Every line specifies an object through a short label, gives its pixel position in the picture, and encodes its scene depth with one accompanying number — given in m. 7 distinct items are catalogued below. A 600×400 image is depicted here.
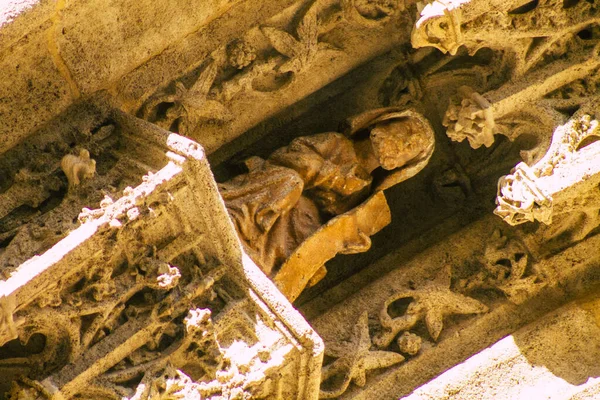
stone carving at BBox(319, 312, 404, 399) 10.95
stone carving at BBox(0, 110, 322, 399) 9.06
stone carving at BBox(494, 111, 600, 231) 10.16
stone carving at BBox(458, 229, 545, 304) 11.49
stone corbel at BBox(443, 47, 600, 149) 10.77
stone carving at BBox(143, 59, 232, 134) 10.52
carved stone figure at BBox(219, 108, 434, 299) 10.83
